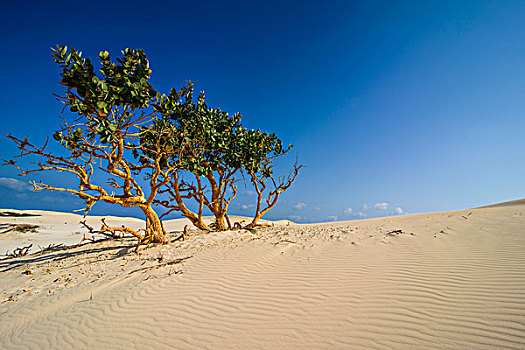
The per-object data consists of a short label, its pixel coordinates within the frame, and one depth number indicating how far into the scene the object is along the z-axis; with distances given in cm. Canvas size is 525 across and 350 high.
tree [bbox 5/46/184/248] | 535
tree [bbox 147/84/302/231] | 877
